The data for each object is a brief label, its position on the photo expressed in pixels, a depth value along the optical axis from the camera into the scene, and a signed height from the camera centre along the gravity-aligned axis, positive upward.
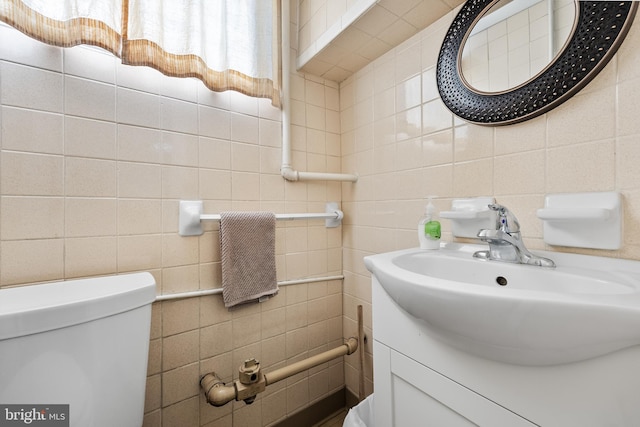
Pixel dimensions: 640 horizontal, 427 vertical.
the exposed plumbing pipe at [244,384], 0.85 -0.59
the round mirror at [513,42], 0.64 +0.47
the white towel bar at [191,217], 0.90 -0.01
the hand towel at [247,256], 0.93 -0.16
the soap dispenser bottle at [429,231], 0.82 -0.06
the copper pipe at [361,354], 1.12 -0.62
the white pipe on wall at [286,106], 1.09 +0.46
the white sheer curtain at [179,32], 0.70 +0.58
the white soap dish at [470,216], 0.72 -0.01
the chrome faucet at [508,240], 0.60 -0.07
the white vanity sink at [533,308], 0.33 -0.14
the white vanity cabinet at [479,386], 0.34 -0.30
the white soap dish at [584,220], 0.56 -0.02
